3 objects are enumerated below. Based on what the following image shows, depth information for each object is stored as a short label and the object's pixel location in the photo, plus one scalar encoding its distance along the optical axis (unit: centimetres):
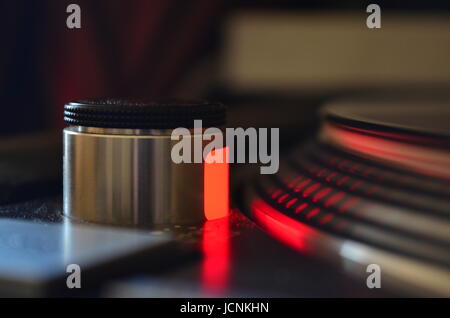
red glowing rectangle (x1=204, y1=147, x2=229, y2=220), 22
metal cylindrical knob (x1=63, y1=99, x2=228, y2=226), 22
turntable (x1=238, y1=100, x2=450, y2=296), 20
